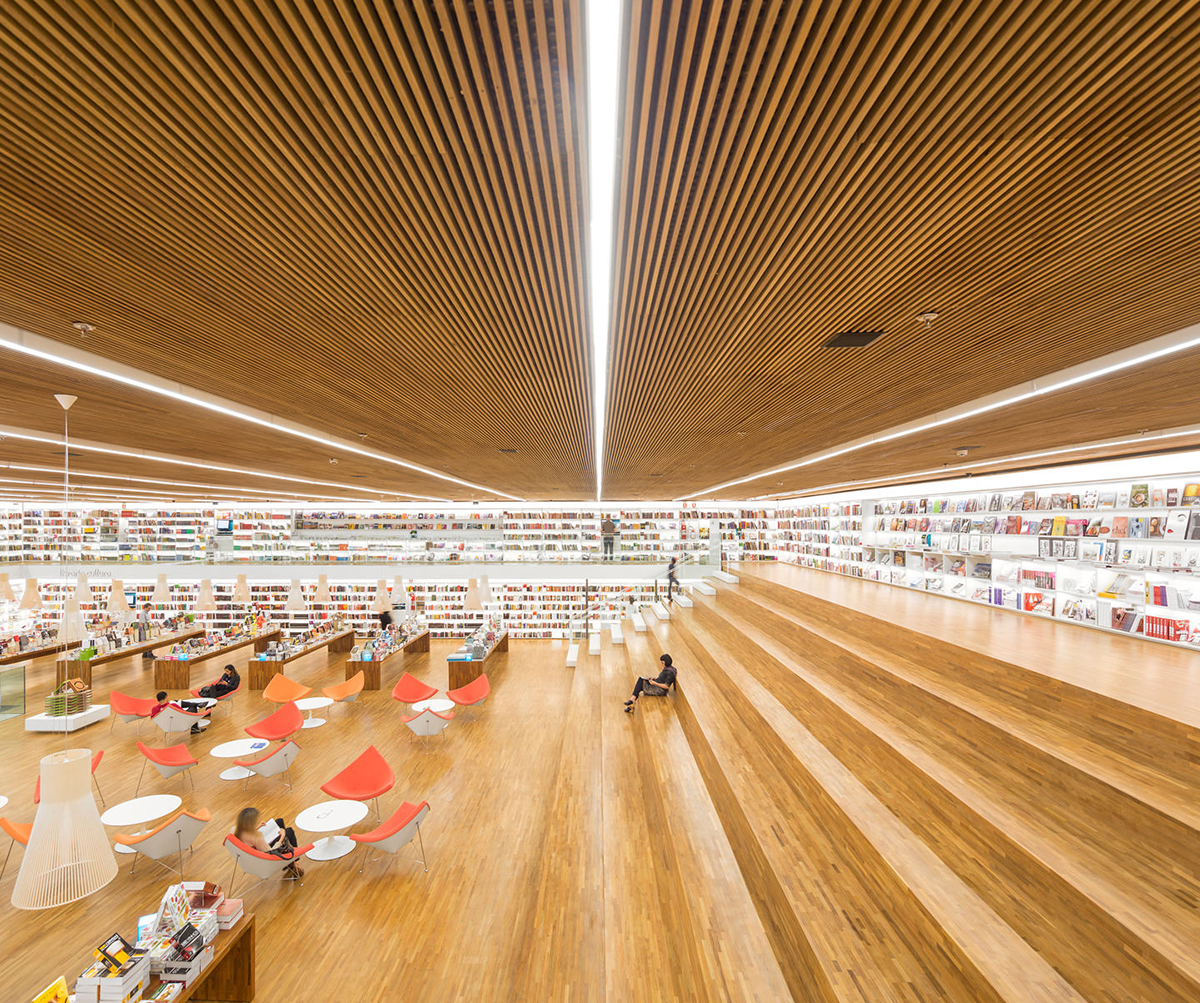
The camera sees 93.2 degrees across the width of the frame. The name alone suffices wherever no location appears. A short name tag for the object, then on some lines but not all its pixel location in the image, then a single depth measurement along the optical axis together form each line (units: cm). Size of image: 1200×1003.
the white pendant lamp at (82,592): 1091
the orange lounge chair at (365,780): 524
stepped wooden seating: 248
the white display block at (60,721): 761
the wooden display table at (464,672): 941
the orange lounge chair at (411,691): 813
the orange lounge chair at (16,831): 411
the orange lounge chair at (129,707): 734
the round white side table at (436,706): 764
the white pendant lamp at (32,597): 974
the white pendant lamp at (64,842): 299
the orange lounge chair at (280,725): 679
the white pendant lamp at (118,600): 1097
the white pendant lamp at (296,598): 1173
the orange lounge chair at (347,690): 833
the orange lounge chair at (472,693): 819
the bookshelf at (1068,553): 579
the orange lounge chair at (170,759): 579
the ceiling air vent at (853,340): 337
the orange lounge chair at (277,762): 605
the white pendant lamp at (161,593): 1174
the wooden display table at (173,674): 958
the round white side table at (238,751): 629
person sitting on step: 725
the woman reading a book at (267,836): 431
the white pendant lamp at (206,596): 1152
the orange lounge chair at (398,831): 458
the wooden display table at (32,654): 964
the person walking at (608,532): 1811
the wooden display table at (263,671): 974
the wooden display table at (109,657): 945
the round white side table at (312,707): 795
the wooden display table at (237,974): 331
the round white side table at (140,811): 473
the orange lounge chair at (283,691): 830
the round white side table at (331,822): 480
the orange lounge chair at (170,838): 445
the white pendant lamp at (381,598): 1179
